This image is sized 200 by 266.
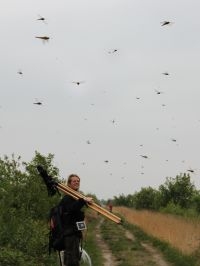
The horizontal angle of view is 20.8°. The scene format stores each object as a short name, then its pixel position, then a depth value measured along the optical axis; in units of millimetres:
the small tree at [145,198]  72369
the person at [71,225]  8367
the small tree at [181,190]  53250
